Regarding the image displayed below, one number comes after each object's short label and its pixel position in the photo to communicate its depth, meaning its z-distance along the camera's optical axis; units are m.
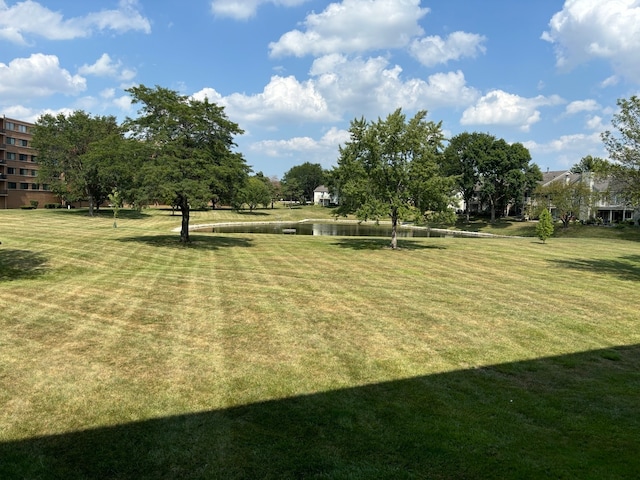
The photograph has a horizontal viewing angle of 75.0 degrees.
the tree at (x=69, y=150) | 62.47
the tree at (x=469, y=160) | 84.75
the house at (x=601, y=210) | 68.88
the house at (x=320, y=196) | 175.06
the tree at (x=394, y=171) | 30.36
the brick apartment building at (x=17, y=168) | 84.21
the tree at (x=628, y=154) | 19.92
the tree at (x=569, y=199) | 64.31
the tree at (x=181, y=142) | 25.11
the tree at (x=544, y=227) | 41.41
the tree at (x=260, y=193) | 99.16
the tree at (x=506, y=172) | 81.38
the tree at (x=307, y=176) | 174.00
